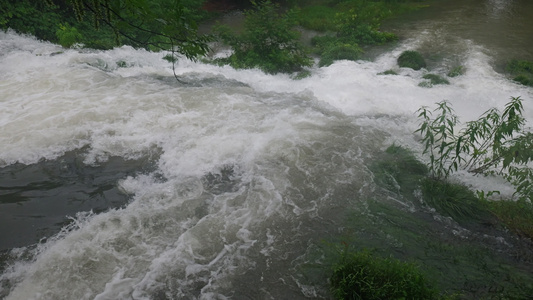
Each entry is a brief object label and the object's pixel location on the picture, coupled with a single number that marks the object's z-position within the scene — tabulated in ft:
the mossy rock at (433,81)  33.24
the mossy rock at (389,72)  36.06
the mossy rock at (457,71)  35.06
